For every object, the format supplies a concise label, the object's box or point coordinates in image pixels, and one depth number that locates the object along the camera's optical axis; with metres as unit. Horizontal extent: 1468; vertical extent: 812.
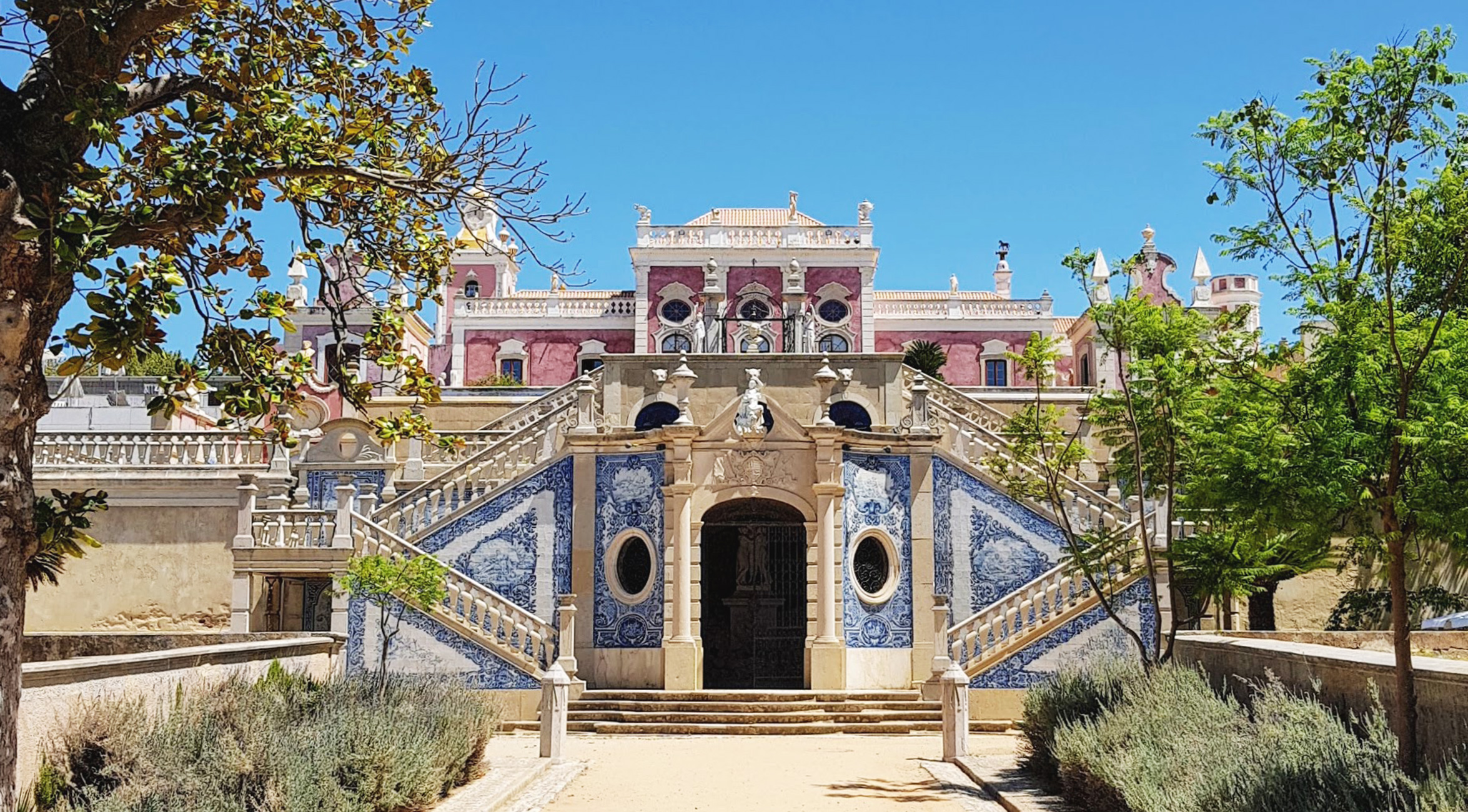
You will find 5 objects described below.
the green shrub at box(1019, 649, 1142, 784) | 13.10
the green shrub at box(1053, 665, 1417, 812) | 7.73
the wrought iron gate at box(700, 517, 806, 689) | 22.59
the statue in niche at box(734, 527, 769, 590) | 23.30
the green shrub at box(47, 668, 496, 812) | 8.46
